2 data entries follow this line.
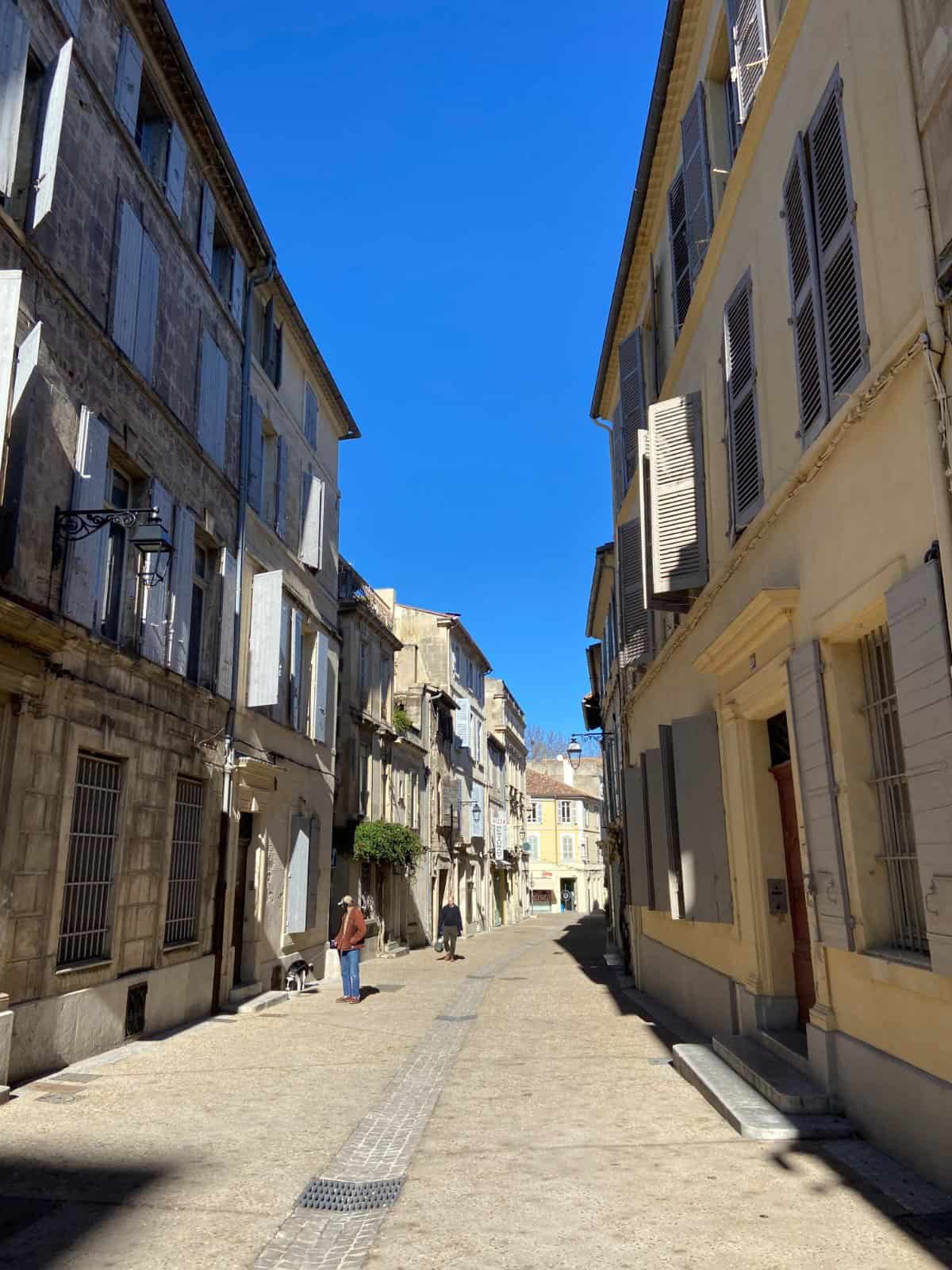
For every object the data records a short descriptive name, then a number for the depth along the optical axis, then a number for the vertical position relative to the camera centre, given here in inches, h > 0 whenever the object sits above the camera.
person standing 486.9 -29.2
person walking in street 798.5 -29.6
